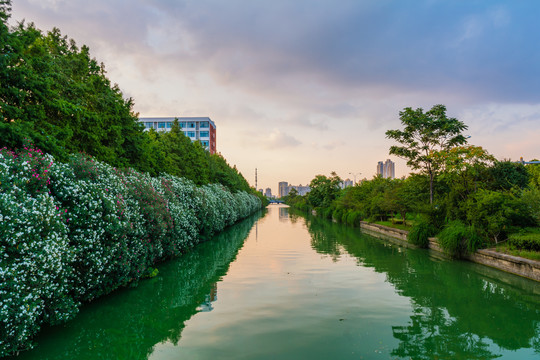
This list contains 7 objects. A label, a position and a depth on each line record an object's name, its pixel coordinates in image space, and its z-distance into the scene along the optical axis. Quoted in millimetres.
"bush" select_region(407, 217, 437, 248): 18859
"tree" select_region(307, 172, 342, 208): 55847
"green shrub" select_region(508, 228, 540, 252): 12370
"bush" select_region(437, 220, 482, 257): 14545
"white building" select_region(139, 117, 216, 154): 95188
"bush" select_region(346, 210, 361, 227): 35656
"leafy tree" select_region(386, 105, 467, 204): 21281
